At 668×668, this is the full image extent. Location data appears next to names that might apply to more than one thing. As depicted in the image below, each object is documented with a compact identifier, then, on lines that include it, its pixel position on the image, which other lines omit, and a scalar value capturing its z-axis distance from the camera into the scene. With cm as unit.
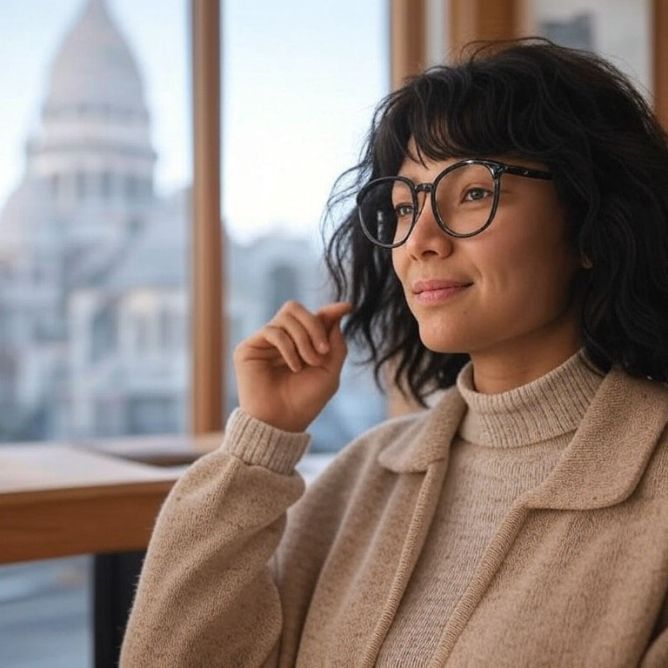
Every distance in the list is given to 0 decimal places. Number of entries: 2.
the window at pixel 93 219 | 224
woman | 112
